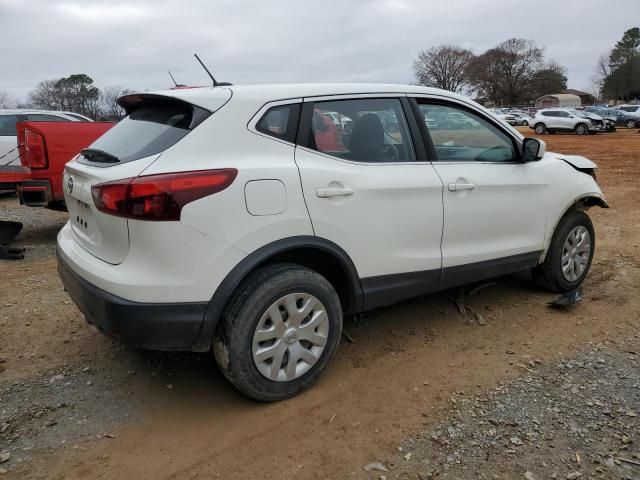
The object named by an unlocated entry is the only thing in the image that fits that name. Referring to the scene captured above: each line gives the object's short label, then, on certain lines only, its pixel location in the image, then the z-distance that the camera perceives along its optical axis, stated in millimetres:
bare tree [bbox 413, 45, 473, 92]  92062
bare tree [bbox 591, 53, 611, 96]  89800
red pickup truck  5863
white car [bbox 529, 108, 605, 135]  31875
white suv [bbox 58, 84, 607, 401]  2561
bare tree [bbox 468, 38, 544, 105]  89250
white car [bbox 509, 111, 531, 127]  47625
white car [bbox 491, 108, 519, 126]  48047
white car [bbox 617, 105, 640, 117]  35972
